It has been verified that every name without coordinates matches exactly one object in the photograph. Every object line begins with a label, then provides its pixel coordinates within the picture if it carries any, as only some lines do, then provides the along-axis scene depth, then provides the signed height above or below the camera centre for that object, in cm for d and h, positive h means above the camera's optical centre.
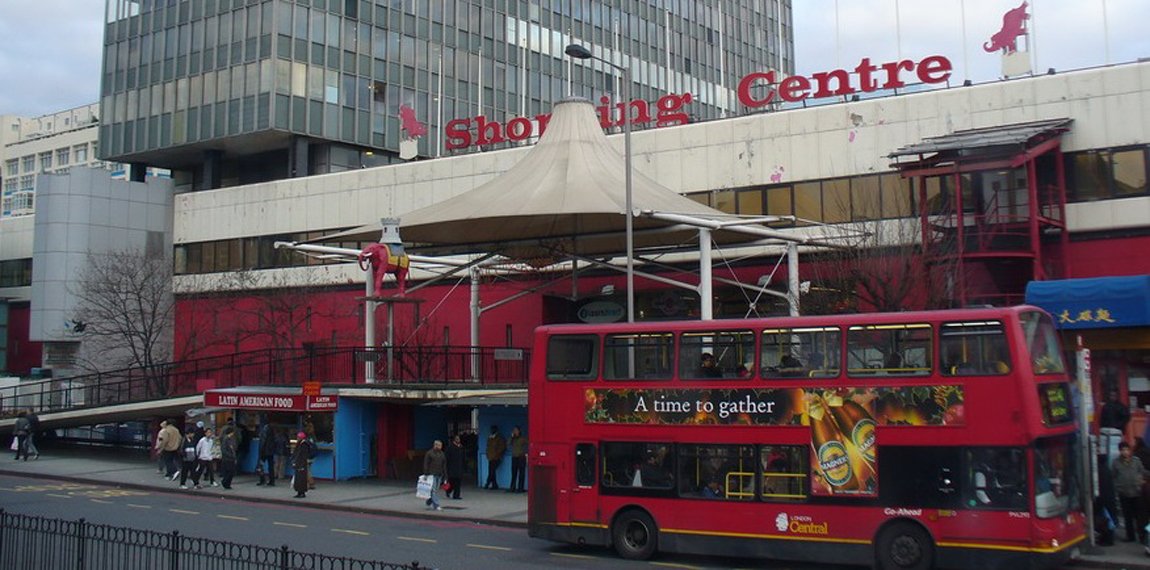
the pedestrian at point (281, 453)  3136 -150
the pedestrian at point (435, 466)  2522 -155
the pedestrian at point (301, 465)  2762 -163
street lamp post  2502 +477
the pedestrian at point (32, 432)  3796 -101
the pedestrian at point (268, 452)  3095 -144
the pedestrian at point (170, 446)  3209 -129
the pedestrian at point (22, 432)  3754 -98
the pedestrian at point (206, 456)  3058 -152
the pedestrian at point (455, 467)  2661 -164
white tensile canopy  2955 +549
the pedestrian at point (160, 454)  3241 -168
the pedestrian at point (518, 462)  2789 -163
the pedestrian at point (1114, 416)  1941 -37
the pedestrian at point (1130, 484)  1741 -144
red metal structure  2922 +543
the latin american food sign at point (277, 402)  3069 +0
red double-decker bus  1535 -66
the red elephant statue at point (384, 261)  3256 +429
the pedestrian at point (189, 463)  3041 -171
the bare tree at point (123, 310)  5134 +461
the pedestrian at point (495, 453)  2861 -142
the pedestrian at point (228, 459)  3002 -159
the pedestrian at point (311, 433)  3108 -91
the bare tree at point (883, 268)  2819 +353
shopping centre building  2925 +625
